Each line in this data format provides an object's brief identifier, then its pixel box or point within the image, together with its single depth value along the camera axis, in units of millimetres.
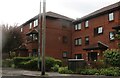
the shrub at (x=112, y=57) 11219
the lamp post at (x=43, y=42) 8579
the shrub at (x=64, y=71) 10508
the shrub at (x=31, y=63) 13471
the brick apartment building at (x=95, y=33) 15747
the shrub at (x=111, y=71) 9349
